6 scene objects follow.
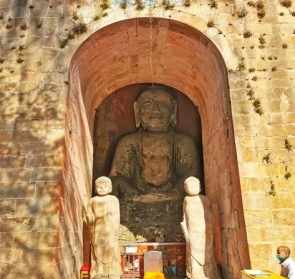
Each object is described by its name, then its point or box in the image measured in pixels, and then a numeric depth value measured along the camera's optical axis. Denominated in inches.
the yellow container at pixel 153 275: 322.4
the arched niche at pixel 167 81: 318.0
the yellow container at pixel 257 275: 204.8
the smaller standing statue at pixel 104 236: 322.3
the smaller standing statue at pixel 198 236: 323.0
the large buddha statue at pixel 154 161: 404.8
